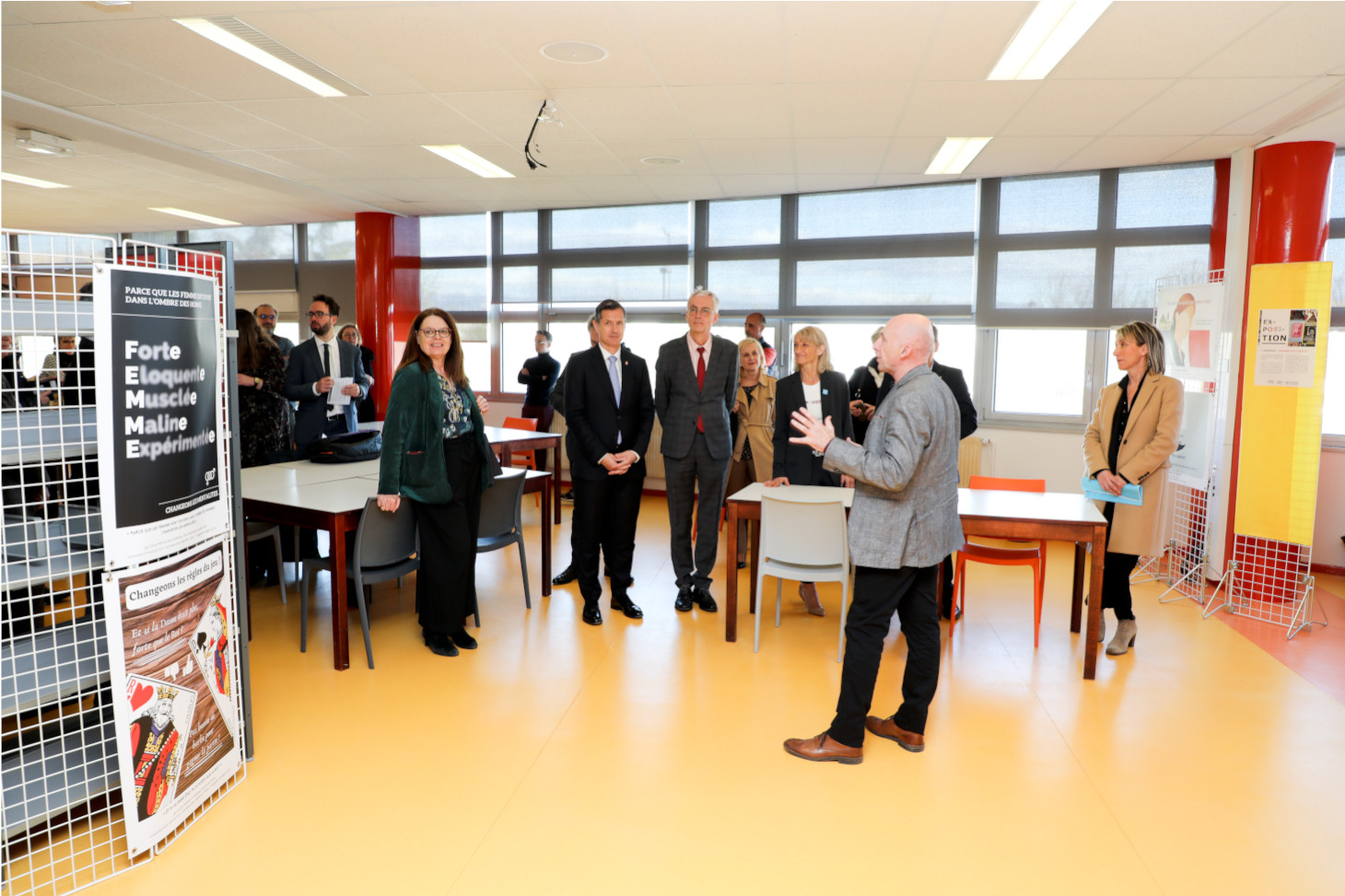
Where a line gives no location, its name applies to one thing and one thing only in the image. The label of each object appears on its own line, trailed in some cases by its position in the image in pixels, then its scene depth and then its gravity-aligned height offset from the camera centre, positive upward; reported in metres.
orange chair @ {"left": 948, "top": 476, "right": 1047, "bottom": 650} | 4.17 -0.96
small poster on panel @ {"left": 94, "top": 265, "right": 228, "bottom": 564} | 2.12 -0.13
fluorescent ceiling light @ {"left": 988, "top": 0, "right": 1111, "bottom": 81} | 3.61 +1.69
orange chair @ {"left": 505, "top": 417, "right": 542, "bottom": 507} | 6.94 -0.48
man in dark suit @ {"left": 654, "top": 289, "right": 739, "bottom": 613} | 4.50 -0.27
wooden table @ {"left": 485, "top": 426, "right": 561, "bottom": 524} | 6.09 -0.54
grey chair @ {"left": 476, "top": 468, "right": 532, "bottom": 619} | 4.36 -0.78
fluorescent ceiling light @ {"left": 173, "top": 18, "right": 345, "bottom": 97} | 4.03 +1.71
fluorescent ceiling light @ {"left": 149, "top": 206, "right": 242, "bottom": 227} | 9.26 +1.79
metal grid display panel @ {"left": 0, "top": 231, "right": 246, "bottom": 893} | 2.09 -0.86
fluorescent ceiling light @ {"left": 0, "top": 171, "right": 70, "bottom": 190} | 7.58 +1.75
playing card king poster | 2.18 -0.94
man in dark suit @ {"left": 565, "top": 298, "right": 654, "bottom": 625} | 4.42 -0.43
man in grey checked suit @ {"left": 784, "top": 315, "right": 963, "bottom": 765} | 2.70 -0.44
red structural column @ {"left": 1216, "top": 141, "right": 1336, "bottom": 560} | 5.10 +1.17
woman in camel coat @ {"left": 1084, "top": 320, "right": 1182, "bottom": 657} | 3.90 -0.34
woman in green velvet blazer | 3.67 -0.45
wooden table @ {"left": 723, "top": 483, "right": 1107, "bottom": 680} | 3.71 -0.66
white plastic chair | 3.77 -0.77
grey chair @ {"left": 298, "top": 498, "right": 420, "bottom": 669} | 3.68 -0.87
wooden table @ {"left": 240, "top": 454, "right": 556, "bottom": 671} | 3.58 -0.62
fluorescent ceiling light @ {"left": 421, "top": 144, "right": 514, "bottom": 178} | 6.39 +1.76
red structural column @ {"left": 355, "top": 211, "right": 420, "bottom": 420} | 9.02 +0.99
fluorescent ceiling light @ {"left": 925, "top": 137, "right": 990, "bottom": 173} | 5.82 +1.73
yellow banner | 4.66 -0.08
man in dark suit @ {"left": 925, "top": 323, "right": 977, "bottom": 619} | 4.53 -0.15
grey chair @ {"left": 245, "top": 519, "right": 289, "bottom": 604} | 4.29 -0.90
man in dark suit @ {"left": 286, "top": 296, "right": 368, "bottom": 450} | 5.39 -0.06
